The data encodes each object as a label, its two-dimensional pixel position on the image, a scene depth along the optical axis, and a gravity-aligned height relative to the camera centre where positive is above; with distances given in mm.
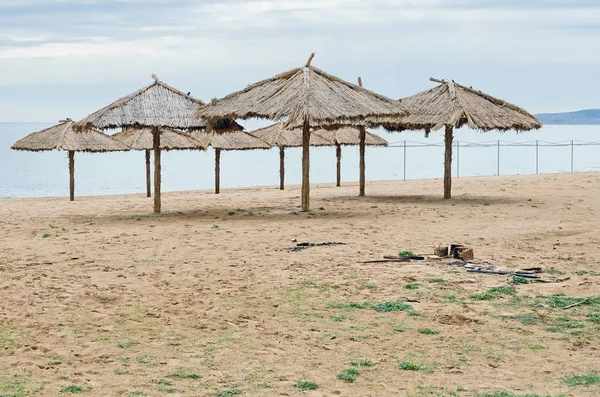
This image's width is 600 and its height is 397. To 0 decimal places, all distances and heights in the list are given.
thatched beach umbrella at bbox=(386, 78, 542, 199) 18938 +895
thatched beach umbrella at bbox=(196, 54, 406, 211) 15688 +937
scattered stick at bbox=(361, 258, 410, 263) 10016 -1308
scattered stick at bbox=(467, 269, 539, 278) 8867 -1310
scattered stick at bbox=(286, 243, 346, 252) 11274 -1300
